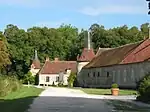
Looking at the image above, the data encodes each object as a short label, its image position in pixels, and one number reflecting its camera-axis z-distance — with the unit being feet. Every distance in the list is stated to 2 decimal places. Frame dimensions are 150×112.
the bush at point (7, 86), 114.49
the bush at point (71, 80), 275.59
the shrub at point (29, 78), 342.44
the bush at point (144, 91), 91.66
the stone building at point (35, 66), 359.25
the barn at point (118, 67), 188.65
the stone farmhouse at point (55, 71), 319.29
